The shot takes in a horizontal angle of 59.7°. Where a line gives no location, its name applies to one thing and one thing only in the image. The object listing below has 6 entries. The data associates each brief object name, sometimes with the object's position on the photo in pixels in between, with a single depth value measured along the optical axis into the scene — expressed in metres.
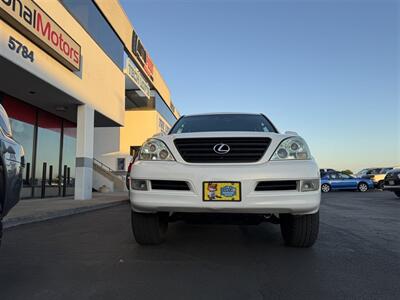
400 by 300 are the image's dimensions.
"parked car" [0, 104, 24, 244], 2.46
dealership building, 8.27
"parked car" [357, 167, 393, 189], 23.92
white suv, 3.33
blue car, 22.55
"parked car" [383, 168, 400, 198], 13.66
